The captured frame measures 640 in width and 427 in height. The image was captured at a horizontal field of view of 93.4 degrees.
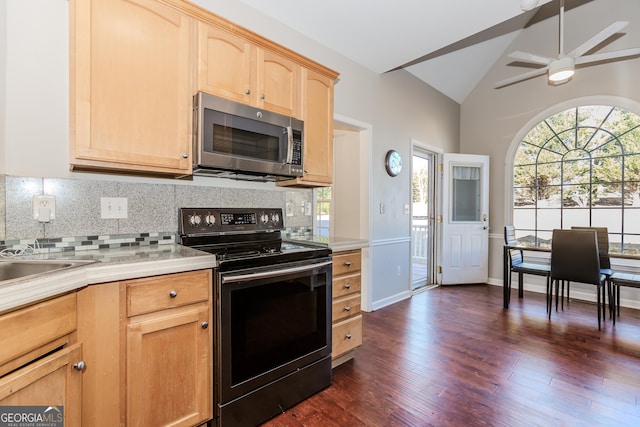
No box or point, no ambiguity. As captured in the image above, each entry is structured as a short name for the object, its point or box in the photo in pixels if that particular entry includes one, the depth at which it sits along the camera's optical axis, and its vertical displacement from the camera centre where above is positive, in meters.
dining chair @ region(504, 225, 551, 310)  3.43 -0.62
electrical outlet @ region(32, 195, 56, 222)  1.46 +0.02
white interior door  4.59 -0.08
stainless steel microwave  1.69 +0.45
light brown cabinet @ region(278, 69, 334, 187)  2.26 +0.65
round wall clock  3.61 +0.62
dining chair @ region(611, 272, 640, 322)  2.83 -0.63
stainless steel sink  1.23 -0.23
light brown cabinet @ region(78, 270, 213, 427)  1.19 -0.60
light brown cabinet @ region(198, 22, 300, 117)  1.73 +0.89
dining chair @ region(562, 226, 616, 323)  3.11 -0.43
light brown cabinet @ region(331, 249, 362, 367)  2.12 -0.68
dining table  3.38 -0.39
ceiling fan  2.75 +1.54
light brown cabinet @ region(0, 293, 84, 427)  0.91 -0.50
